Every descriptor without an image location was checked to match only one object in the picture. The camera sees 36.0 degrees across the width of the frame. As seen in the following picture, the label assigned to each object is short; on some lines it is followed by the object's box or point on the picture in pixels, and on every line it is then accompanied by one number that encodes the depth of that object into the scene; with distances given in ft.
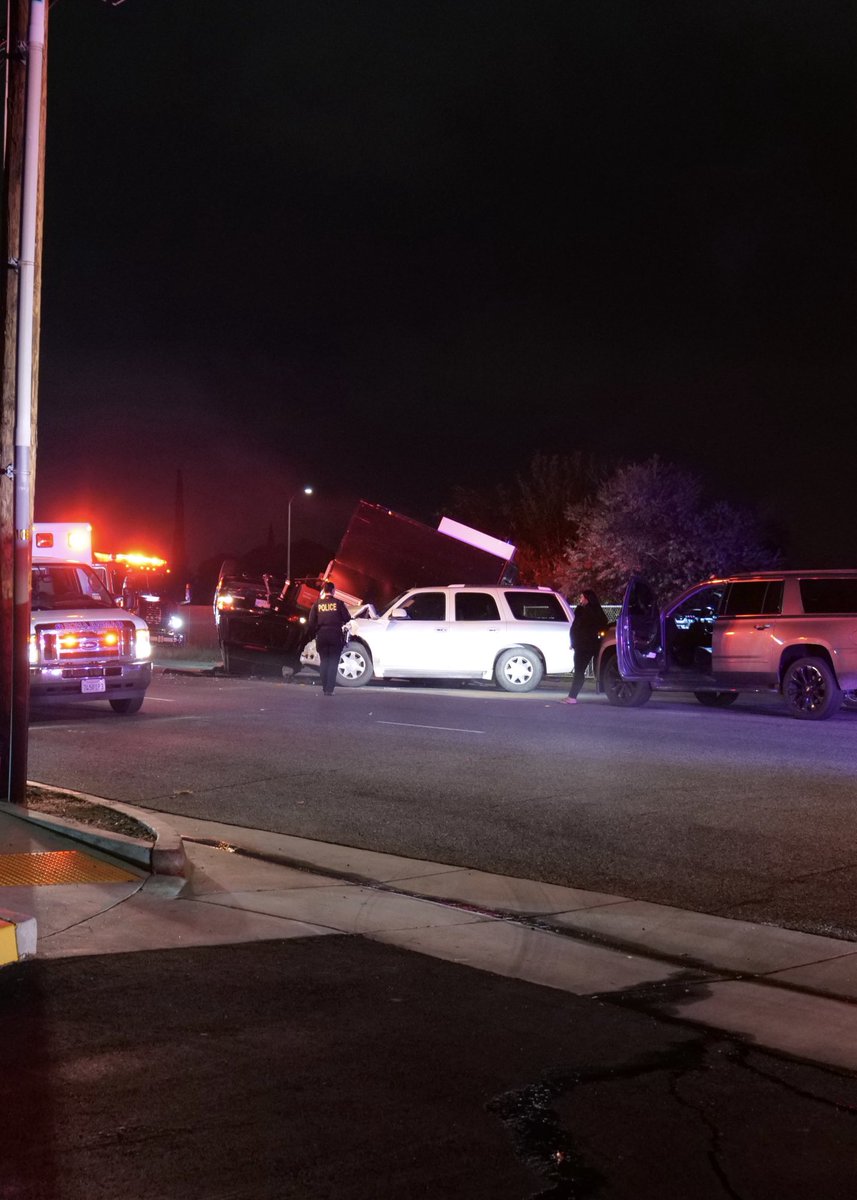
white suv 76.23
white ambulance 56.29
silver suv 59.11
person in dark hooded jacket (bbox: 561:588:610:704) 67.97
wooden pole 34.09
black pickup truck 86.28
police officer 70.44
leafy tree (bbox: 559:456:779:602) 172.65
